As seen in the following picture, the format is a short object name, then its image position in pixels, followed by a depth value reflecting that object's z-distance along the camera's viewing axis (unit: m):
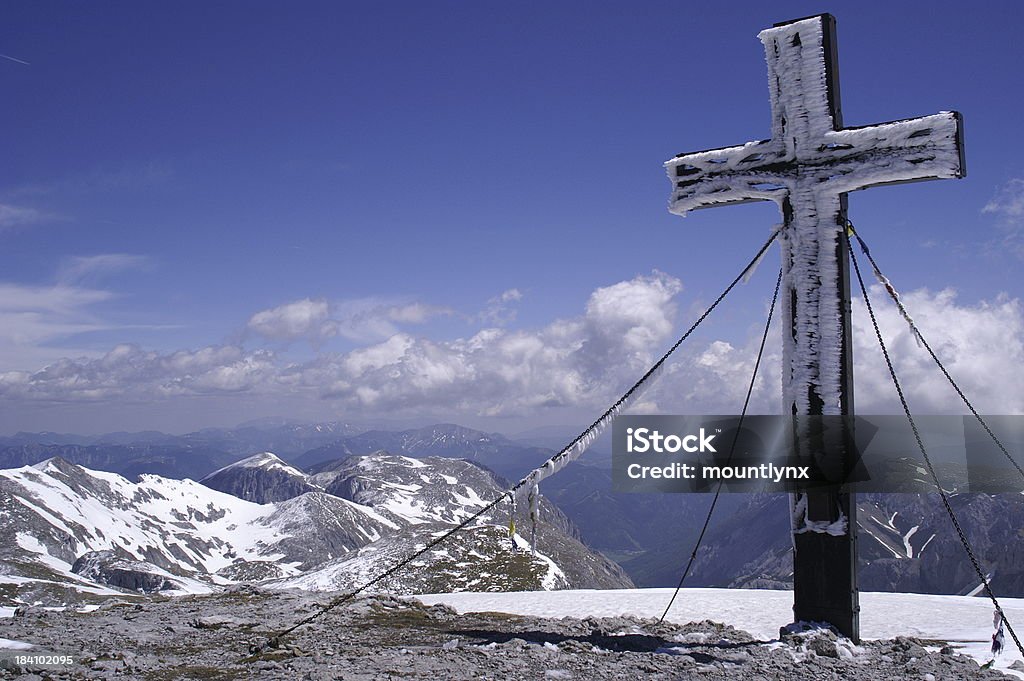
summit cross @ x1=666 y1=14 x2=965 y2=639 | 10.88
